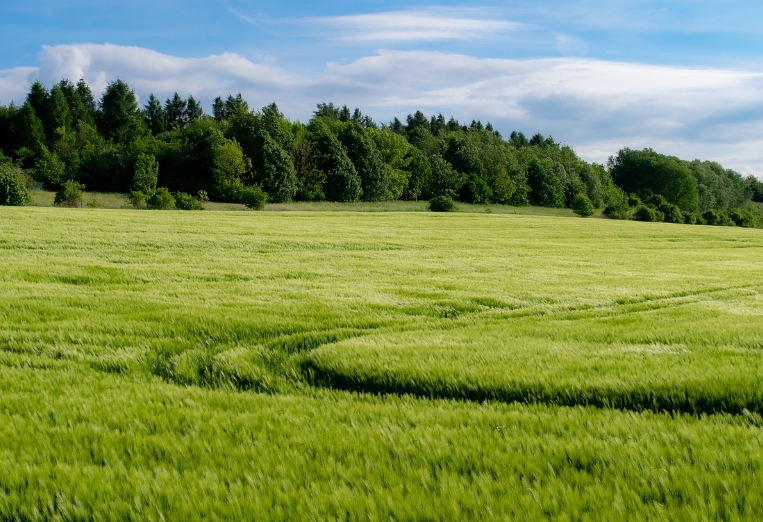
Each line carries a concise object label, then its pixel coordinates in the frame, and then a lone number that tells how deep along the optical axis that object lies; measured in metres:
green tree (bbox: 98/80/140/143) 107.50
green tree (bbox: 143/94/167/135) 118.38
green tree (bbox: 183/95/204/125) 127.00
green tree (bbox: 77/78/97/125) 113.44
